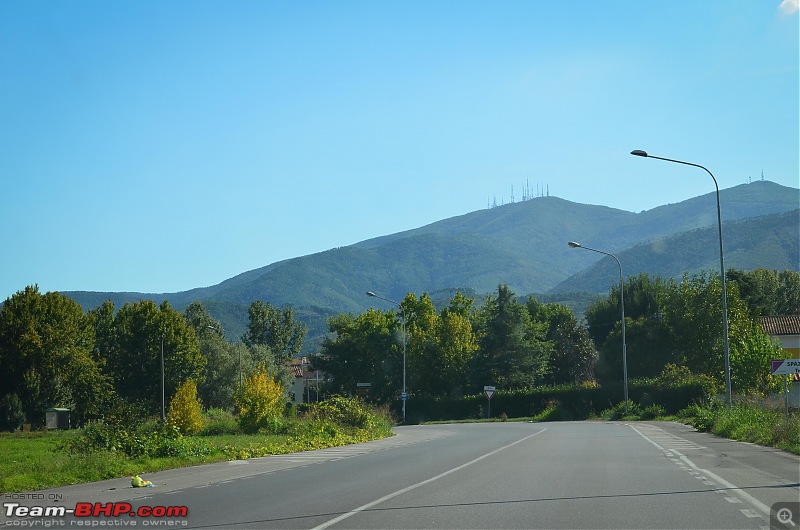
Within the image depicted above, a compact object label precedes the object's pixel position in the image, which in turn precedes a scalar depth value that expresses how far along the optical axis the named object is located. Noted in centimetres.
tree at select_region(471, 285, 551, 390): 7569
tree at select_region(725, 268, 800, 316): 8575
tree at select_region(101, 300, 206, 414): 7250
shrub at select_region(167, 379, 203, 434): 4634
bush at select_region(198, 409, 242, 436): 4128
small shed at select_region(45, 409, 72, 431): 6230
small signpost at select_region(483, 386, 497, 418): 6588
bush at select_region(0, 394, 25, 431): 6156
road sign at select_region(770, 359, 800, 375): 2408
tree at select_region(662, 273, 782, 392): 4947
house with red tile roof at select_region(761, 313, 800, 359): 7775
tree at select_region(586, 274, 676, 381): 7294
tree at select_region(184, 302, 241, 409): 8781
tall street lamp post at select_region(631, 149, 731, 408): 3122
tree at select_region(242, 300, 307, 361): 13538
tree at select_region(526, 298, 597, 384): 8700
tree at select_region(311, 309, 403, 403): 8481
